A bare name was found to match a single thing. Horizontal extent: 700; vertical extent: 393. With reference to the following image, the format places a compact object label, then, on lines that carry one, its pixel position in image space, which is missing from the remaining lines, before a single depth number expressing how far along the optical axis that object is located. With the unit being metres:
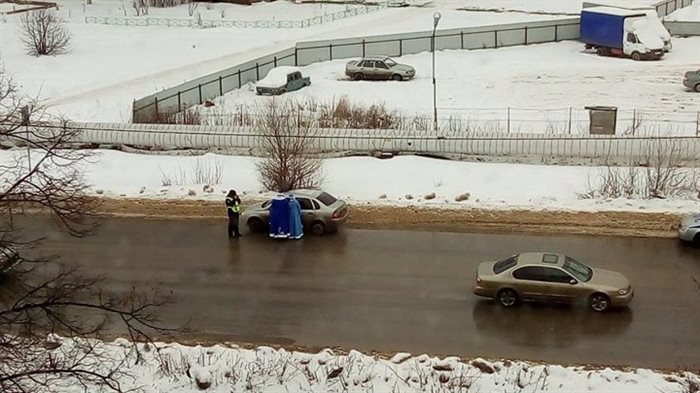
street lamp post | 32.06
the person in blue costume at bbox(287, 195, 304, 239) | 24.48
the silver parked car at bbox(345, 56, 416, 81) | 42.66
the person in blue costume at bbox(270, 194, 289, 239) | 24.50
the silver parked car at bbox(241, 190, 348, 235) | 24.75
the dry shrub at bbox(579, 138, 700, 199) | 26.27
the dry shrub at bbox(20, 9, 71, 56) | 49.78
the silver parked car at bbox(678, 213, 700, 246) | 22.95
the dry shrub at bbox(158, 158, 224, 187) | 29.14
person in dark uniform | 24.41
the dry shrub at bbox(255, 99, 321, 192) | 27.73
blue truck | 45.19
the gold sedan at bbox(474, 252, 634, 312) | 19.61
